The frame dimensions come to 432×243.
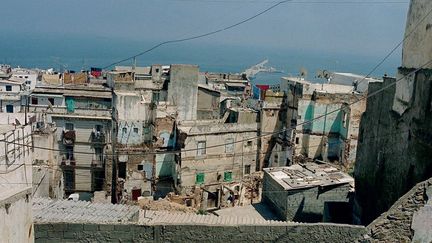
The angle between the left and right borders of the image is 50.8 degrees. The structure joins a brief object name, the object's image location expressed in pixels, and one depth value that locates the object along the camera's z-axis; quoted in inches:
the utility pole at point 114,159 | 1437.7
